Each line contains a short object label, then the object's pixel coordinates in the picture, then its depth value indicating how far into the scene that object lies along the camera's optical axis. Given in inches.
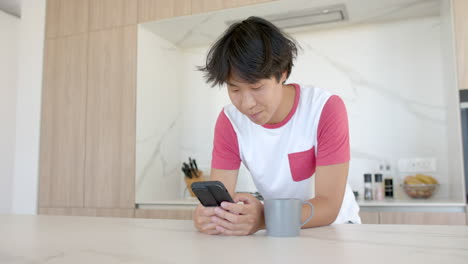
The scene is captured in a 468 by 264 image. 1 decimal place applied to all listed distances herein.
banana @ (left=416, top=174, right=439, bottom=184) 96.1
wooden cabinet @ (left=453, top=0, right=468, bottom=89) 86.6
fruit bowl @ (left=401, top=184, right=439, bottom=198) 95.4
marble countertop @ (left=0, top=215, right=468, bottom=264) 24.8
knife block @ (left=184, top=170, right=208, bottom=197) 119.3
